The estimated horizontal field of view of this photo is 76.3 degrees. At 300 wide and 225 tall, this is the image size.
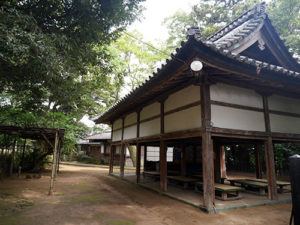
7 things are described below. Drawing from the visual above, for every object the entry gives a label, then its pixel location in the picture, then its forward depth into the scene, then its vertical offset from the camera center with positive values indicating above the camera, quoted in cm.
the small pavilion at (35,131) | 744 +65
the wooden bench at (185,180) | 808 -133
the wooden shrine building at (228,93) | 484 +192
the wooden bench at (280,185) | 738 -133
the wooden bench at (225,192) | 606 -143
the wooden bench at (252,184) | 690 -128
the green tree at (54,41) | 413 +273
